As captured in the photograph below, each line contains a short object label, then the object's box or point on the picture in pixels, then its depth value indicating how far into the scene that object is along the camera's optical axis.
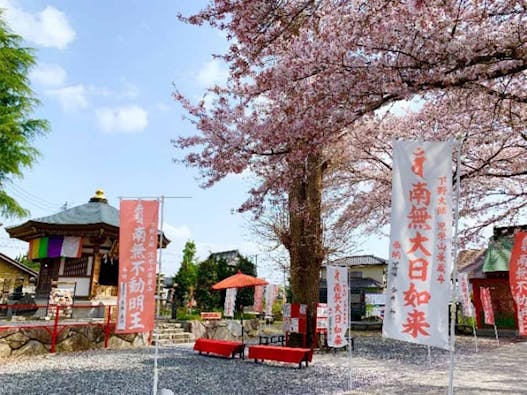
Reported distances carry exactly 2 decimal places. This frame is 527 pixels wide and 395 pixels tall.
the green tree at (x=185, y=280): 24.86
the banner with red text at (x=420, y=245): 4.14
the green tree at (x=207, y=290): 24.48
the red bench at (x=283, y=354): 9.15
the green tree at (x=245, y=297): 24.97
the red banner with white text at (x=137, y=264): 5.65
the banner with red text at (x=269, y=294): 17.93
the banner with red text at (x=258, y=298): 17.14
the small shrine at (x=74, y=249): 15.38
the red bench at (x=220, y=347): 10.74
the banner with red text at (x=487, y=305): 14.70
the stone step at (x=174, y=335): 14.01
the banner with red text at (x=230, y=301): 15.34
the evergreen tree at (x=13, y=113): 14.26
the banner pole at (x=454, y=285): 3.93
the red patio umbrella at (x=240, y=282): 14.27
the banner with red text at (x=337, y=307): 8.99
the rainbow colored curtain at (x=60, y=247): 15.49
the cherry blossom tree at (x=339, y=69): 4.66
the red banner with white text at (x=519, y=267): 9.44
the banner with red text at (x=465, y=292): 14.75
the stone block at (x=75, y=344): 10.96
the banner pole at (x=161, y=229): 5.74
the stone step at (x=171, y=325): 14.93
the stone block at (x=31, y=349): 9.94
